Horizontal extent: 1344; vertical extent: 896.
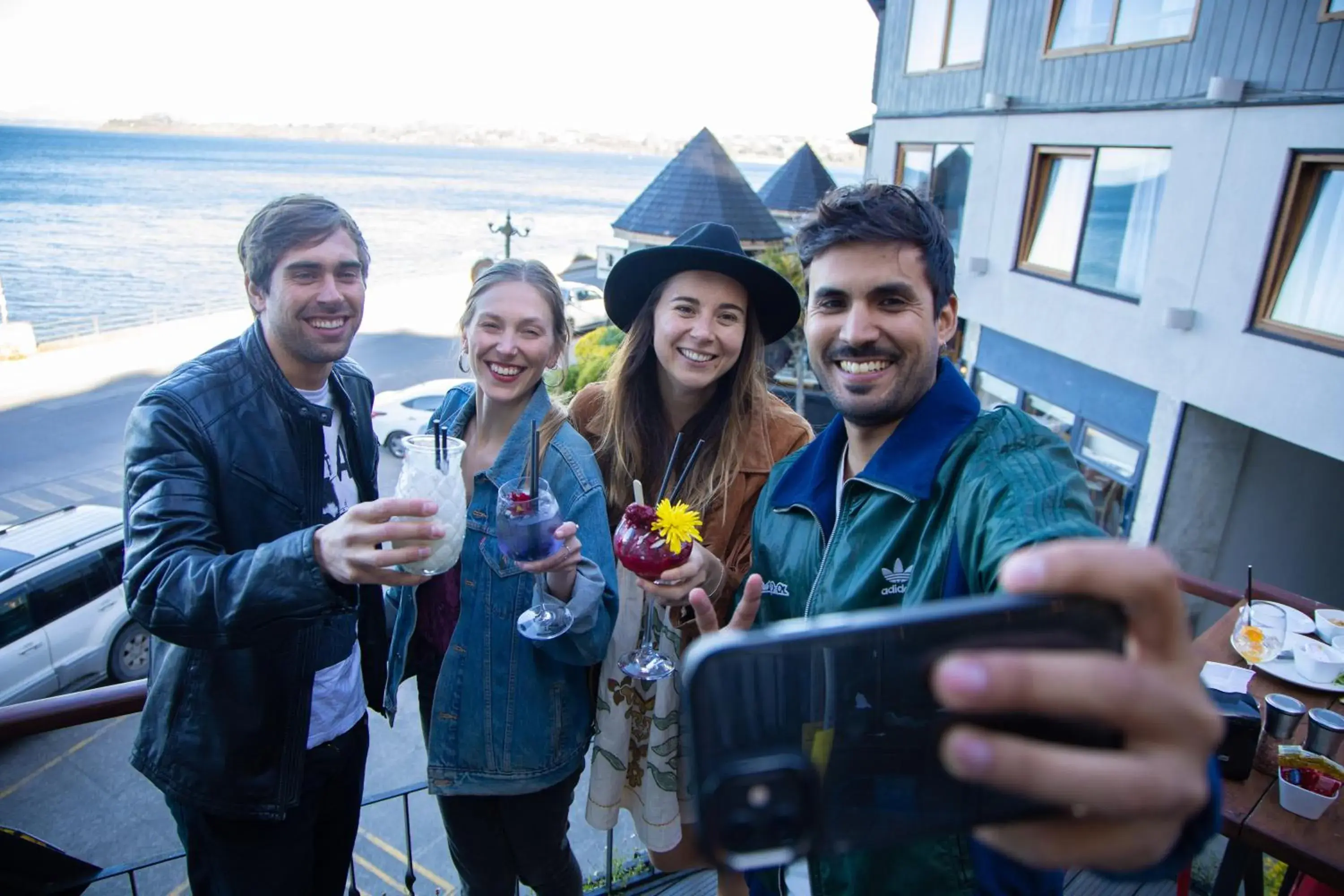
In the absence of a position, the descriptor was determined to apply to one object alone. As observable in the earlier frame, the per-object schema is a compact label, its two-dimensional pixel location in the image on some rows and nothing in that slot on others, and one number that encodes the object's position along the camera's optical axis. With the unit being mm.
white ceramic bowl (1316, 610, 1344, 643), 3434
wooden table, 2223
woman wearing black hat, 2359
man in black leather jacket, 1534
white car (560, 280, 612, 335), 25656
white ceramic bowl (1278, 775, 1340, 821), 2355
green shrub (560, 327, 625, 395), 11719
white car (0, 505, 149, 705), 6348
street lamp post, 13344
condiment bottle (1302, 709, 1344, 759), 2570
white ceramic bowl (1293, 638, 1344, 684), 3150
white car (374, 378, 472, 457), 12922
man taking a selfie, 677
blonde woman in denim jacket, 2135
